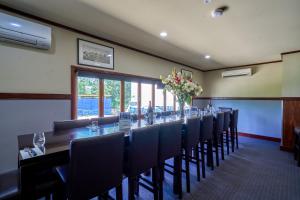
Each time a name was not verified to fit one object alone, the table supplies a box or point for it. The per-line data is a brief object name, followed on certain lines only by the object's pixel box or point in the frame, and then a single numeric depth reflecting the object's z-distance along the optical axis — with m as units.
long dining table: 1.08
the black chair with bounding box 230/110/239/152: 3.81
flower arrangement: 2.78
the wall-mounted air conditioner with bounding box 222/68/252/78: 5.16
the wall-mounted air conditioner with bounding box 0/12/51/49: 2.00
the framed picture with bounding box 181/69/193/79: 5.40
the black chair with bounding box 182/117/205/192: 2.18
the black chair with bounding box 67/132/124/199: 1.12
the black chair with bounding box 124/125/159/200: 1.50
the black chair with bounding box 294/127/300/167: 3.09
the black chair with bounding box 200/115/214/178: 2.60
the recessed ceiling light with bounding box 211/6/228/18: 2.08
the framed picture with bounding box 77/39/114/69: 2.85
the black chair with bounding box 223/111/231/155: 3.44
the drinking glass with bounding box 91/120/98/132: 1.83
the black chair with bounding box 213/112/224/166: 3.04
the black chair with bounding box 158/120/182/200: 1.81
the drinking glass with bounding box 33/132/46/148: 1.31
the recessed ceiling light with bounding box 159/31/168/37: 2.89
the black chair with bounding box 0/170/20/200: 1.17
